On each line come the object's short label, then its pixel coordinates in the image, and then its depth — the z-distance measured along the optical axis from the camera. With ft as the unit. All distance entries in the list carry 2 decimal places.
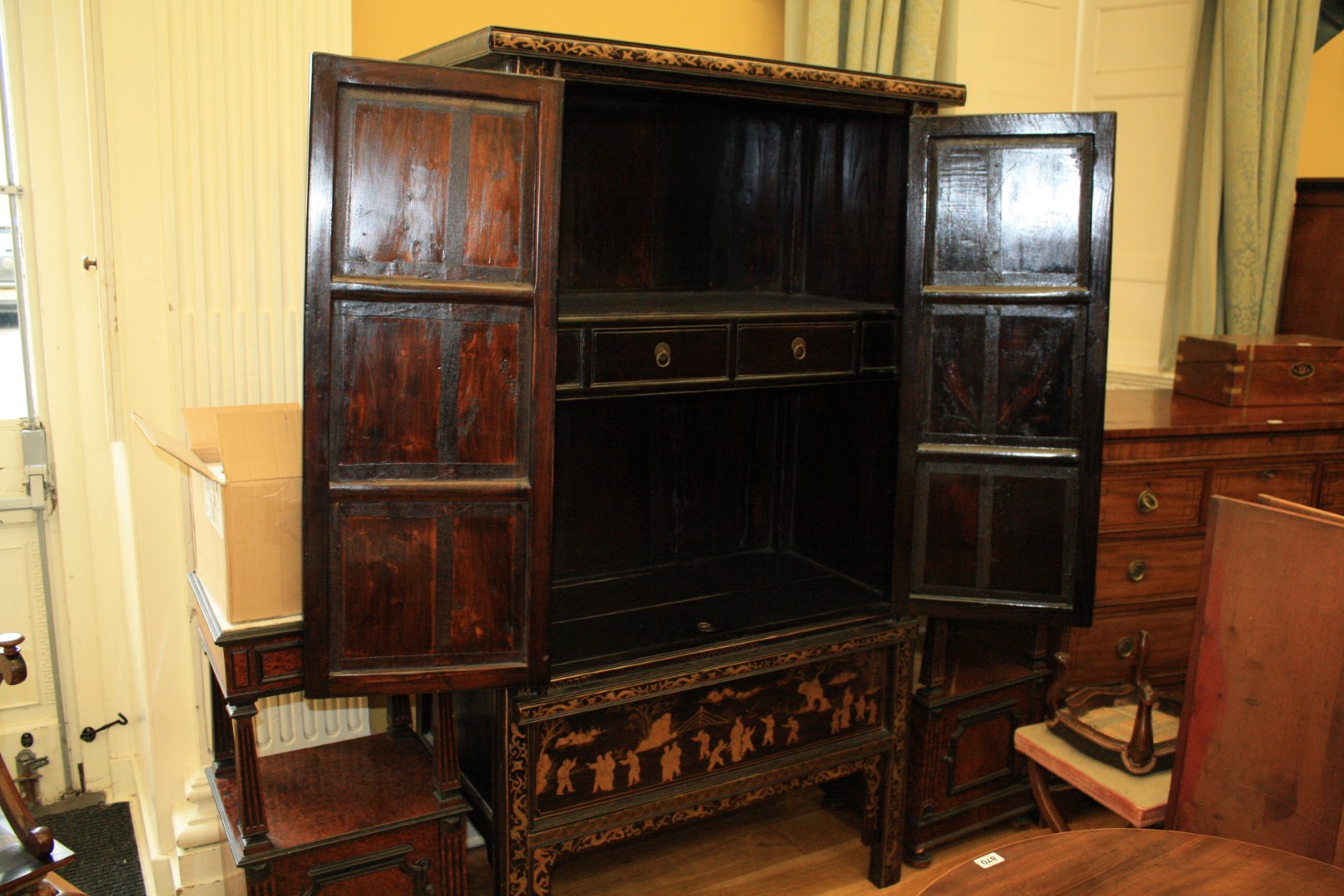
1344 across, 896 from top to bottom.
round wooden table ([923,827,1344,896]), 4.57
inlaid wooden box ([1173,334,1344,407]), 10.42
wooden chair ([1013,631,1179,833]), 7.41
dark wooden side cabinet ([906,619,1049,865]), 9.16
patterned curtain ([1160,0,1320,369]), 11.64
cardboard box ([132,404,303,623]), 6.33
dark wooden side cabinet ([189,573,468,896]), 6.48
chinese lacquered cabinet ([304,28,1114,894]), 6.32
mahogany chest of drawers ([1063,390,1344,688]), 9.55
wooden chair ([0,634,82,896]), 5.81
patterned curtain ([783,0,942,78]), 9.76
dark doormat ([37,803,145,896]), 8.54
